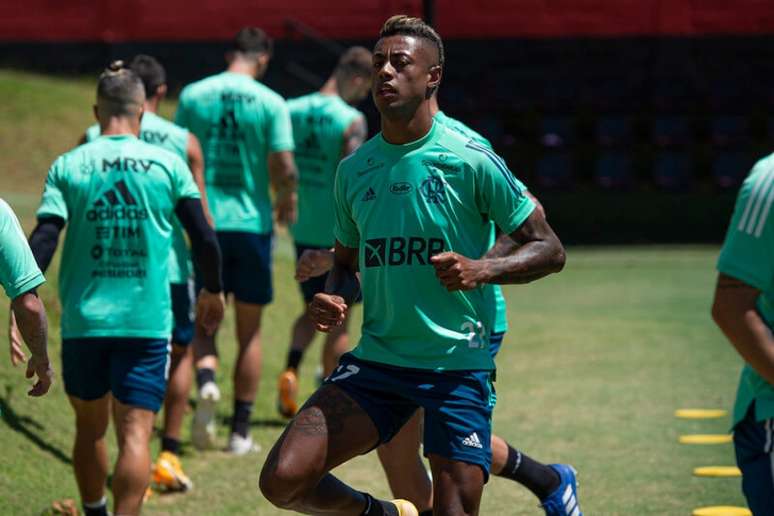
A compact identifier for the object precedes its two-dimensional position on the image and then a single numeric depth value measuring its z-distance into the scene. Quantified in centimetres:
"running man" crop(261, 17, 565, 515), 1002
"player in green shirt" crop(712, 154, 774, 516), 797
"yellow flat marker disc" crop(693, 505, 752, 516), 1423
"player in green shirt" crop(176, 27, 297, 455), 1795
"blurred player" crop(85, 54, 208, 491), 1568
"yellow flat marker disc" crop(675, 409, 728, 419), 1947
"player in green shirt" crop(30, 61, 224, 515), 1265
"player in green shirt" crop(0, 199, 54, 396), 939
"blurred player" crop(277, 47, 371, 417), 2008
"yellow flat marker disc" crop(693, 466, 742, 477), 1609
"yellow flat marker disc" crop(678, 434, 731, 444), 1800
